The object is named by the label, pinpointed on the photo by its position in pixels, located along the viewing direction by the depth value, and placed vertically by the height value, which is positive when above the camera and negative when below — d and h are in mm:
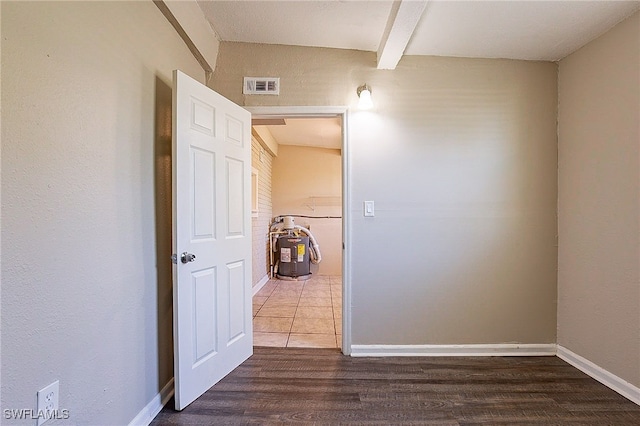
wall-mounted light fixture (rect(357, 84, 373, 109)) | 2334 +844
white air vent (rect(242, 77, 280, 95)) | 2449 +977
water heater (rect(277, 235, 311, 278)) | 5340 -799
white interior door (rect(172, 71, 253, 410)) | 1749 -176
